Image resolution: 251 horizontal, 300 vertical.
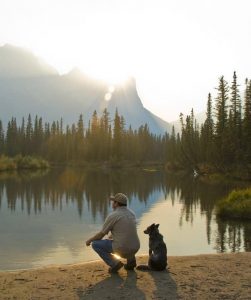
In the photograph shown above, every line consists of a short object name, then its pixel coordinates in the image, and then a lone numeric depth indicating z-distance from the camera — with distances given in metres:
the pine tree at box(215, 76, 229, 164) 63.54
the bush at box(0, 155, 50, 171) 80.52
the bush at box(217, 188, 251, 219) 22.84
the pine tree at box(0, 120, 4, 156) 124.61
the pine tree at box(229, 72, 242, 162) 61.06
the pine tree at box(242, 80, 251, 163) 57.31
